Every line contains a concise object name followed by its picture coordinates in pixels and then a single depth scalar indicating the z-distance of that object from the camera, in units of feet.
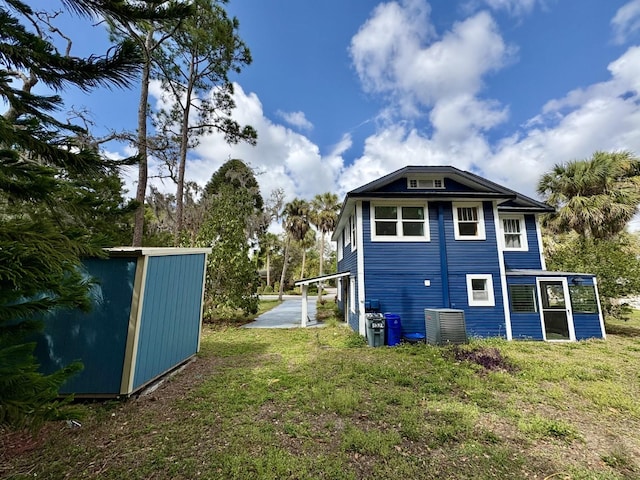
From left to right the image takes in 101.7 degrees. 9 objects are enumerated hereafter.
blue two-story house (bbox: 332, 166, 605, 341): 27.94
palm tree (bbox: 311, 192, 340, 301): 73.26
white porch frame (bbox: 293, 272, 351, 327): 35.42
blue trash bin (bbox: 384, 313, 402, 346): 25.58
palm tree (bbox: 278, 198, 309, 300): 74.23
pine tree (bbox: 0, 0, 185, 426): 4.87
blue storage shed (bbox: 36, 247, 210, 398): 13.51
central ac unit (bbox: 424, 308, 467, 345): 24.31
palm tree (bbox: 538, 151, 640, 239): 35.22
